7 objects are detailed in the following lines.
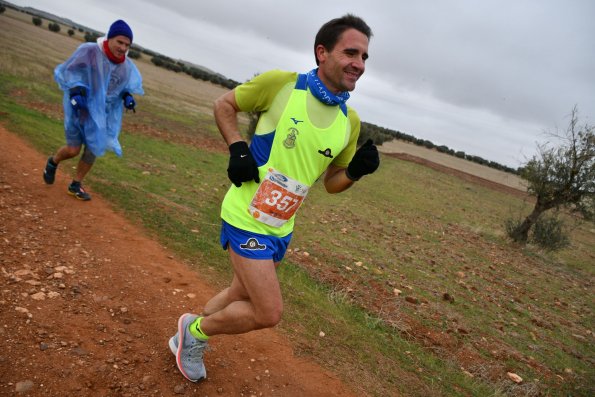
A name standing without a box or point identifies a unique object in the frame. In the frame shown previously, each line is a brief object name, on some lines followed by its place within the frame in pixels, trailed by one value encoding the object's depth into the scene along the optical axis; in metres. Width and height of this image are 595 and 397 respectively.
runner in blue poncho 5.37
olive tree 12.80
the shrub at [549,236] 13.50
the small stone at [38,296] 3.40
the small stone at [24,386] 2.49
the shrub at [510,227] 13.88
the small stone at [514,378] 4.69
